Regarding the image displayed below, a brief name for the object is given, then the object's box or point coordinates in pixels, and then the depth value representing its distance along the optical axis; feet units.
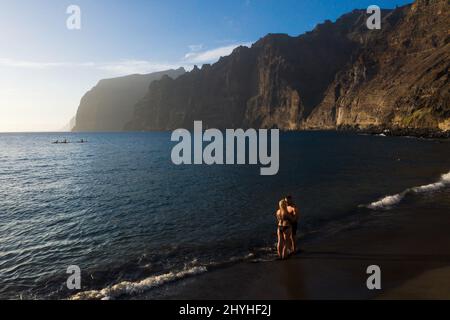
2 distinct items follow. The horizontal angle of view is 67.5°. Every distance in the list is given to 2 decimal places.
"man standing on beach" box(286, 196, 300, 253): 49.03
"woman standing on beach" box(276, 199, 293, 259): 48.03
